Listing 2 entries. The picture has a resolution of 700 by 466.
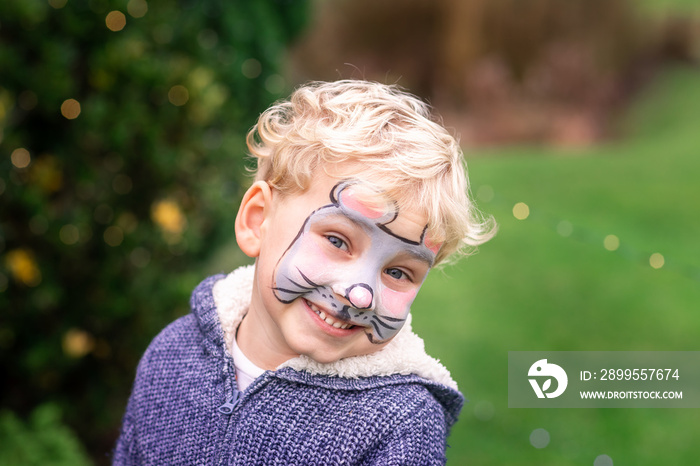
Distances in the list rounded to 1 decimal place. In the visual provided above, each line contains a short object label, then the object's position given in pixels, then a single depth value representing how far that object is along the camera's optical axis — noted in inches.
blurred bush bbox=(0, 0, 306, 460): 110.3
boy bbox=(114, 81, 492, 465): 54.9
